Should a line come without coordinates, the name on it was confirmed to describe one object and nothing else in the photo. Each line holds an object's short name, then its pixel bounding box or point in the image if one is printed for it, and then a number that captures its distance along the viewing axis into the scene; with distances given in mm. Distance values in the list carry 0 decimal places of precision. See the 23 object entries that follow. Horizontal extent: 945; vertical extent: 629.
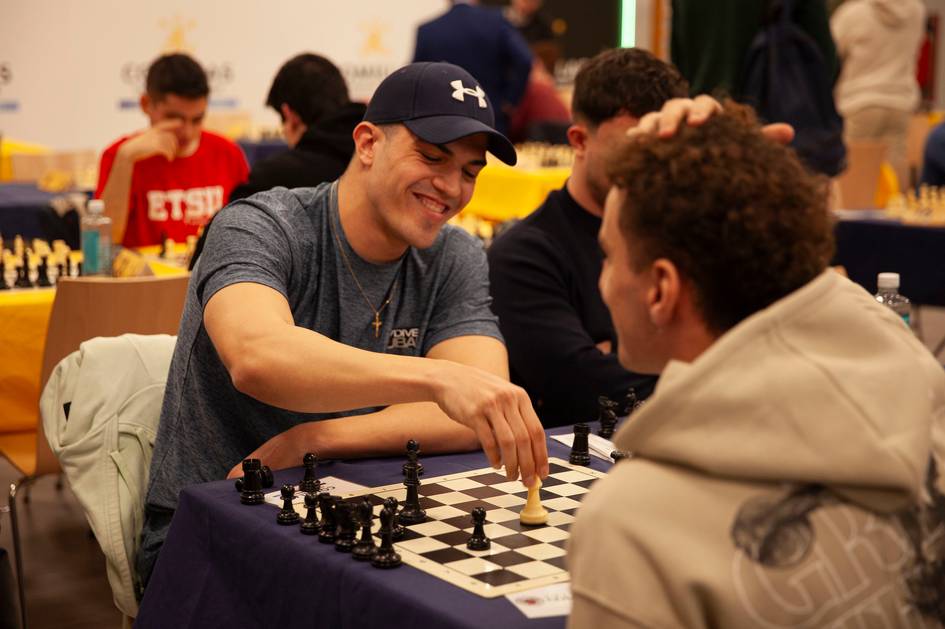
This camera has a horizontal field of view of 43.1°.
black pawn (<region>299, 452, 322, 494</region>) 1967
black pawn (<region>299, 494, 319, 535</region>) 1781
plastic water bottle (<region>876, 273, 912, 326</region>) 3061
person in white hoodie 9797
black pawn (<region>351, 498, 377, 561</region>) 1658
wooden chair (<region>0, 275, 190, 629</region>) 3318
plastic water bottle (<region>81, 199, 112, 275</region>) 4223
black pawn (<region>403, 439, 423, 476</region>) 2022
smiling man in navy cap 2086
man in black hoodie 3973
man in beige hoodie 1188
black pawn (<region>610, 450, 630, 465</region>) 2203
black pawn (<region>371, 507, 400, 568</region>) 1630
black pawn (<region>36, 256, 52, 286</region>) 3992
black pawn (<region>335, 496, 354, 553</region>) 1705
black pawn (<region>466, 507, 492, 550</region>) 1711
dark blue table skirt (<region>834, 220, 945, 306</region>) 5613
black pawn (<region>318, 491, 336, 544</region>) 1748
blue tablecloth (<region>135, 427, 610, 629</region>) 1521
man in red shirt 5152
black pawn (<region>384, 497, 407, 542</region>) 1725
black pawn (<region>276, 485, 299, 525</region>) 1823
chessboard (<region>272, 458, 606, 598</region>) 1612
